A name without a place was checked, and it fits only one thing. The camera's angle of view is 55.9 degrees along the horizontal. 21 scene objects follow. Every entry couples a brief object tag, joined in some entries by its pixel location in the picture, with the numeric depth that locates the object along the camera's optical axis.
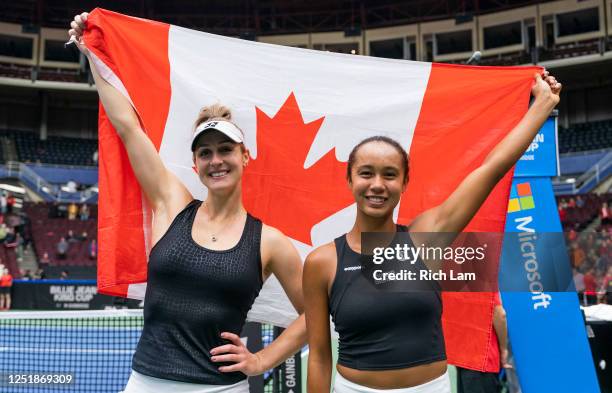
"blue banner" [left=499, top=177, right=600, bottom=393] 4.04
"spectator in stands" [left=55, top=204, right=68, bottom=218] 26.69
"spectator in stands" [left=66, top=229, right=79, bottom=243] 25.05
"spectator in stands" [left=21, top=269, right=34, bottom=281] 21.23
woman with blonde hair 2.25
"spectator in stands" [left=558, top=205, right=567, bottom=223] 21.55
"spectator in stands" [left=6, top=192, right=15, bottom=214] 25.08
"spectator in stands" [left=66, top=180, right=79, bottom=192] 27.73
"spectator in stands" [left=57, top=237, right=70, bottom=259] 24.19
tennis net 5.88
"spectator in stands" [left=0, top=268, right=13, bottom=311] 16.50
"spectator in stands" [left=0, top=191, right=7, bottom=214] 24.93
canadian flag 3.38
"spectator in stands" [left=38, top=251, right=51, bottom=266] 23.39
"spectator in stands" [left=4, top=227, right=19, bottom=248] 23.28
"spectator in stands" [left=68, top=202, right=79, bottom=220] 26.58
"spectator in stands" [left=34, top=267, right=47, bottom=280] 20.75
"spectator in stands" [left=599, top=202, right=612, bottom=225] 19.94
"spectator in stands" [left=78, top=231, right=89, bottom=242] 25.17
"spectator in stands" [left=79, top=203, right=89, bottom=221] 26.66
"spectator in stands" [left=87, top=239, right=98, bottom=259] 23.96
